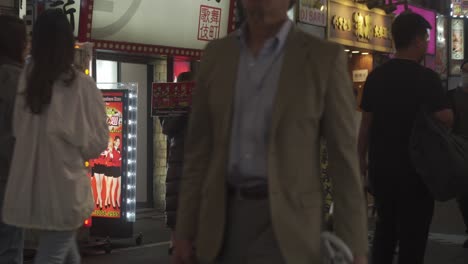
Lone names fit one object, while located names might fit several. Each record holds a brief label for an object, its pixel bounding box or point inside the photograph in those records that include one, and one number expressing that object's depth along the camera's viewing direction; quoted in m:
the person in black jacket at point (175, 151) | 6.98
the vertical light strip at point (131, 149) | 8.05
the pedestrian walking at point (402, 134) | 4.52
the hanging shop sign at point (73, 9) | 8.65
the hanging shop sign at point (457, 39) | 25.31
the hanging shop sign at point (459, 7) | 27.78
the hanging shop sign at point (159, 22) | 9.44
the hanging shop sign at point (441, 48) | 22.23
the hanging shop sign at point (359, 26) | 13.16
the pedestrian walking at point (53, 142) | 3.83
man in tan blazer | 2.39
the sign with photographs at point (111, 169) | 8.05
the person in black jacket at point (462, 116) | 8.38
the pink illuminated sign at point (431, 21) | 18.89
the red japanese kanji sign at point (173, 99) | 7.19
